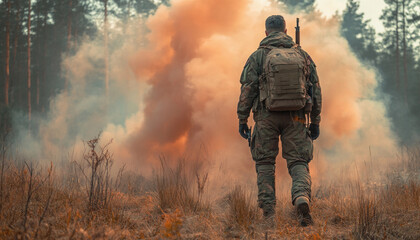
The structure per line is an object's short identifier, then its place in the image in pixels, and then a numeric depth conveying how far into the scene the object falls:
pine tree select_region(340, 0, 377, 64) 31.75
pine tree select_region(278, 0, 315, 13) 24.67
